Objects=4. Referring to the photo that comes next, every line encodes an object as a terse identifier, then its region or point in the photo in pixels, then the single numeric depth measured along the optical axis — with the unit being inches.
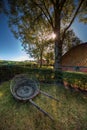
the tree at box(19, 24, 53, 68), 342.0
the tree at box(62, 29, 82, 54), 327.1
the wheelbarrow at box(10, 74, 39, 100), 107.0
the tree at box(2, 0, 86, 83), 174.9
